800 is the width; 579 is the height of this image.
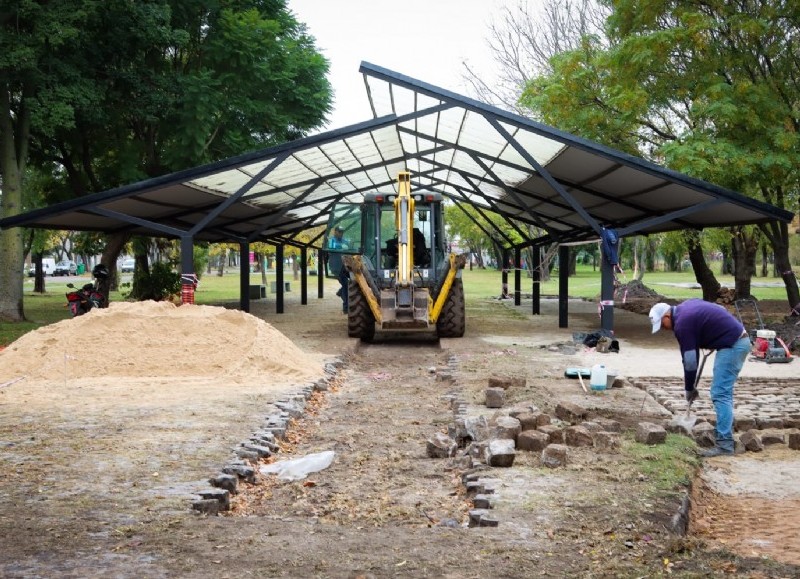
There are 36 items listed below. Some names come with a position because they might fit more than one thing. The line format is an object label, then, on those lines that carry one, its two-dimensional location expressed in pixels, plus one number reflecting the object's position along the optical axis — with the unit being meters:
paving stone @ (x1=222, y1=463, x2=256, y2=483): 7.10
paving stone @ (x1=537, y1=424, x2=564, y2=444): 7.95
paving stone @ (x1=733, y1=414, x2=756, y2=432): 8.98
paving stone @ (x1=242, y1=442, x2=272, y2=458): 7.98
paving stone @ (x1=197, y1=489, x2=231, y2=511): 6.34
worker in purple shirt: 7.93
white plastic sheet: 7.57
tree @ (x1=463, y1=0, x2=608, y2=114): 31.70
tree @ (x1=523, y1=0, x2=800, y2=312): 17.25
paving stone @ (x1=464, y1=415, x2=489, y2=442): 8.20
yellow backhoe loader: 17.20
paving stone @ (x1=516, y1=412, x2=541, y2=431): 8.32
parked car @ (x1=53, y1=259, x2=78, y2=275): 73.81
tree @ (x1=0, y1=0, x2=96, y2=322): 18.91
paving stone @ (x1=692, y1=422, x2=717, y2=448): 8.23
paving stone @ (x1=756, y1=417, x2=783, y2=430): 9.05
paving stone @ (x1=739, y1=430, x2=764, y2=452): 8.13
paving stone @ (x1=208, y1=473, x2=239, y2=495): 6.75
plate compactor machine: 13.70
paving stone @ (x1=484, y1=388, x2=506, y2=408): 10.09
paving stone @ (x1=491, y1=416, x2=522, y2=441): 7.90
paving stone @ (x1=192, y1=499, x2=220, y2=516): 6.10
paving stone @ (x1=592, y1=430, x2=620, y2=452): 7.67
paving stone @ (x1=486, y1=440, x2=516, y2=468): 7.18
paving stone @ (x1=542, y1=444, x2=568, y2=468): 7.17
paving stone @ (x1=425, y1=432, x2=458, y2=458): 8.16
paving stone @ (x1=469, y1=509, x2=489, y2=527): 5.84
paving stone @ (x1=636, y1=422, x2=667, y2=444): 7.88
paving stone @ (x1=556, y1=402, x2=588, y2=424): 9.11
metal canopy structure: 15.76
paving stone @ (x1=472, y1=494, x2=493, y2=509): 6.15
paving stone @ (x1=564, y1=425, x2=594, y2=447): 7.86
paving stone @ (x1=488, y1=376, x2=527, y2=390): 11.16
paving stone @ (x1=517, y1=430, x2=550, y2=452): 7.72
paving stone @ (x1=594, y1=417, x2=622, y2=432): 8.51
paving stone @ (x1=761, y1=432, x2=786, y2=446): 8.34
